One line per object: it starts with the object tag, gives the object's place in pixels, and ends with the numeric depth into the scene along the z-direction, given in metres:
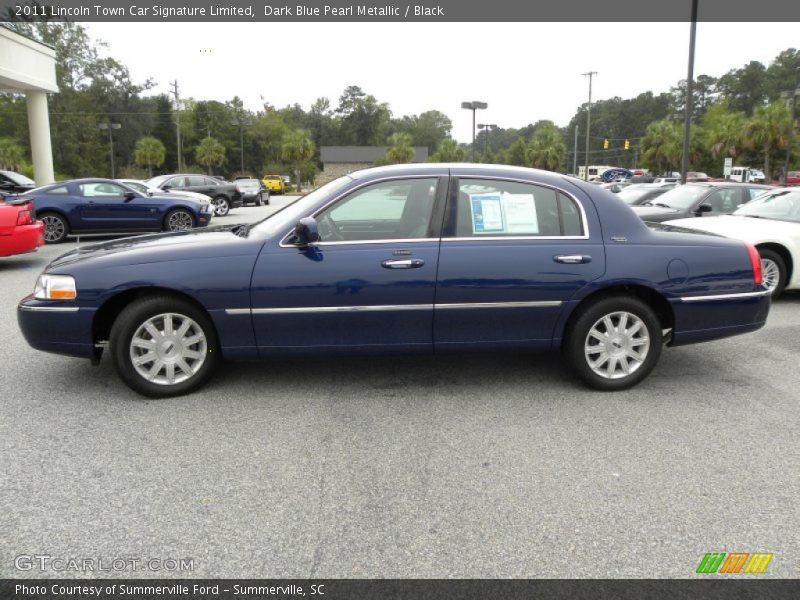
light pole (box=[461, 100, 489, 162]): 41.19
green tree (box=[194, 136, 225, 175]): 73.44
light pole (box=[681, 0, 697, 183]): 19.11
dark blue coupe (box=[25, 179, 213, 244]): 14.53
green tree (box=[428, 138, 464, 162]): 69.44
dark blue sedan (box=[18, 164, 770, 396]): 4.53
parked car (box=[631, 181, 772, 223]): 11.06
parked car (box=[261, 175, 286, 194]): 59.44
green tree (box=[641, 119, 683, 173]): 52.19
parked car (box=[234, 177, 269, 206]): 35.76
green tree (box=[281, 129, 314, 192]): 68.69
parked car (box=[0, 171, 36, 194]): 20.83
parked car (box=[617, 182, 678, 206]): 14.29
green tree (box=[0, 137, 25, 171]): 58.53
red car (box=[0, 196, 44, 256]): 9.93
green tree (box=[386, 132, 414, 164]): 70.31
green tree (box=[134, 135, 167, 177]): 63.94
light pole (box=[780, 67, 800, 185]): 29.73
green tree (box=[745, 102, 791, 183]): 41.41
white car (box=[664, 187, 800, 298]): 8.00
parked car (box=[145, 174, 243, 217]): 23.28
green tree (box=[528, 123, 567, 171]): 64.25
